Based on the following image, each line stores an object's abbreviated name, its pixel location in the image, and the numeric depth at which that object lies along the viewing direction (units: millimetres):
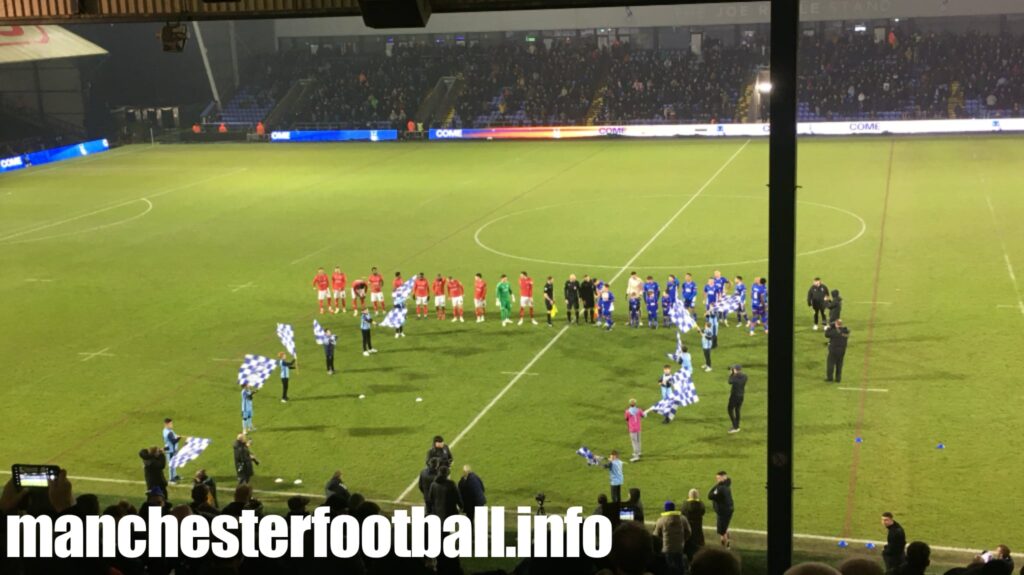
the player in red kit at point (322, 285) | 30342
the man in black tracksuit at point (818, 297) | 26766
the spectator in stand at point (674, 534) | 12992
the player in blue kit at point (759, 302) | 27219
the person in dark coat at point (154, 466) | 18188
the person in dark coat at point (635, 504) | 13872
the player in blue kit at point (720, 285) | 27344
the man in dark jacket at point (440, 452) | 17544
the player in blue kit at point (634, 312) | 27922
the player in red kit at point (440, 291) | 29391
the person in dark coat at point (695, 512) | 14630
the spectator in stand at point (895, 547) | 14102
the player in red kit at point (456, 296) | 29438
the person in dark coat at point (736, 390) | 20828
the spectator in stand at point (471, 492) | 16297
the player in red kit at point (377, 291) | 30250
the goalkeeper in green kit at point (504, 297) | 28719
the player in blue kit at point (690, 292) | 28031
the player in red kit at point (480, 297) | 28984
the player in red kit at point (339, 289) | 30562
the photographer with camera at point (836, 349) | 22719
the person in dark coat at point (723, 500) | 16203
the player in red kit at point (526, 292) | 28625
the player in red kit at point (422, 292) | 29953
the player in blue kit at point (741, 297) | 27156
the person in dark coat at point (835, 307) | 25922
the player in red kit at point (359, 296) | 29797
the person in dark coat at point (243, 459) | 19109
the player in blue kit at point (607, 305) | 27844
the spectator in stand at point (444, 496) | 15711
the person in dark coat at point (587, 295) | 28203
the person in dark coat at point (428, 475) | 17016
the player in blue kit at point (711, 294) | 27406
